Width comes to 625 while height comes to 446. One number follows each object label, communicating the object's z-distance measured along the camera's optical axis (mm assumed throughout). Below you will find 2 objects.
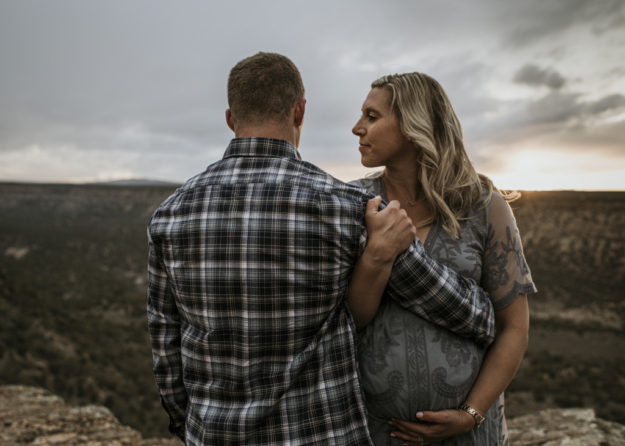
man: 1151
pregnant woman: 1366
